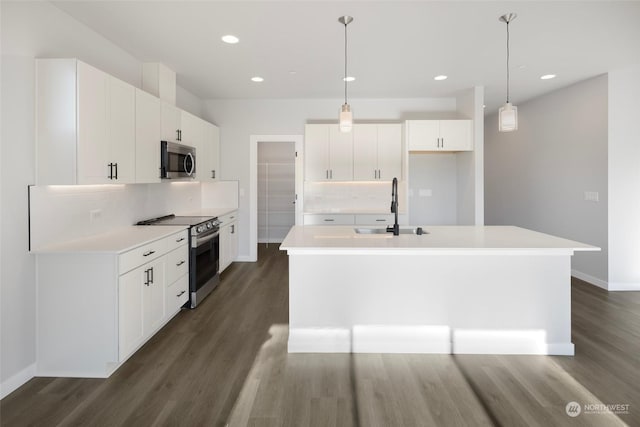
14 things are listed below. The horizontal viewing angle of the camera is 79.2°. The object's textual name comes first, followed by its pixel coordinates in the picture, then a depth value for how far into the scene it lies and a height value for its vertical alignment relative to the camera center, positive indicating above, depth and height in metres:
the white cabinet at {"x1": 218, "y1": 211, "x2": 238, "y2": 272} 5.34 -0.45
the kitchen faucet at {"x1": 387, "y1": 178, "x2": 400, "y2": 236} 3.38 +0.01
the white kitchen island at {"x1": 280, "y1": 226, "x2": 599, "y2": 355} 2.97 -0.72
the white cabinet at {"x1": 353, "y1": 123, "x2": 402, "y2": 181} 5.89 +0.86
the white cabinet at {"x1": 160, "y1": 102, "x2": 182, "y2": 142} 4.09 +0.94
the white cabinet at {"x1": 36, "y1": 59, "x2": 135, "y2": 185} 2.64 +0.61
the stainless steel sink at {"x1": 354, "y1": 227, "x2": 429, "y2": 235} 3.70 -0.21
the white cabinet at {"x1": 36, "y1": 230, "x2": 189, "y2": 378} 2.62 -0.72
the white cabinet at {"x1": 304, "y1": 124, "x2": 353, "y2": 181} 5.91 +0.83
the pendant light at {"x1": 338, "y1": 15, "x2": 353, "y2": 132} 3.33 +0.78
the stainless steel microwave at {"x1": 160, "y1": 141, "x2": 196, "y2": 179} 4.01 +0.53
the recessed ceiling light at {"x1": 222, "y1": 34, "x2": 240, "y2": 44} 3.50 +1.56
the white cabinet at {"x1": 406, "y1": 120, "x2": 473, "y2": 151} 5.54 +1.05
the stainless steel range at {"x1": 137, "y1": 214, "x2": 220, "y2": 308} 4.04 -0.49
